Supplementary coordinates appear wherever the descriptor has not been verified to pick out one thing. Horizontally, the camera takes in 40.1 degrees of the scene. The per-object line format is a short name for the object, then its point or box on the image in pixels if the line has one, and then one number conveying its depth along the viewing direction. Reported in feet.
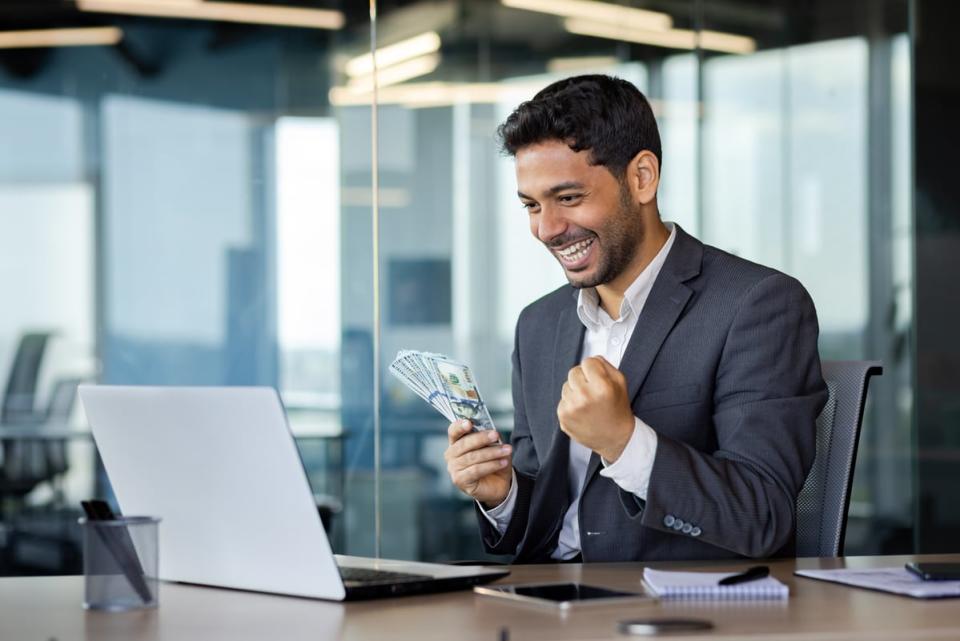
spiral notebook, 5.33
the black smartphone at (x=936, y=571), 5.59
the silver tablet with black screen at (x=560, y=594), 5.16
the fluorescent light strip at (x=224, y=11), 15.46
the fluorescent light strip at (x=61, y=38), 15.56
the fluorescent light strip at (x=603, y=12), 16.05
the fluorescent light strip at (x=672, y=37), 16.19
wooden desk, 4.69
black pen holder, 5.33
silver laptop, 5.20
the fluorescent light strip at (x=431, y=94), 15.25
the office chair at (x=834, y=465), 7.40
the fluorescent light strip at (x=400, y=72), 15.28
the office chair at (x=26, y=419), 15.66
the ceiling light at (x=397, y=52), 15.33
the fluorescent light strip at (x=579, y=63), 16.02
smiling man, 6.56
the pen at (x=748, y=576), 5.44
